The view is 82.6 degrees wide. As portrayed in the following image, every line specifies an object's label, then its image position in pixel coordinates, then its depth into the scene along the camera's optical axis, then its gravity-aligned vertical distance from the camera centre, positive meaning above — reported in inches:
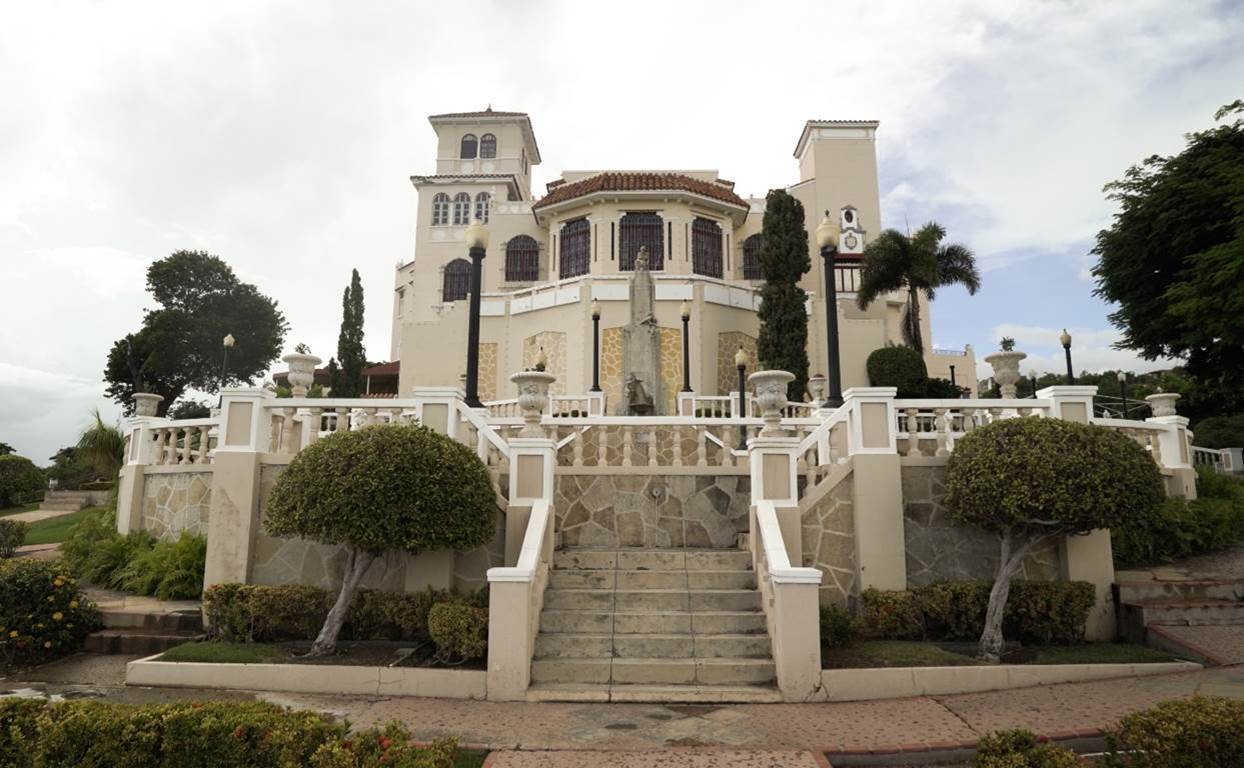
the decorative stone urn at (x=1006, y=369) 403.2 +67.0
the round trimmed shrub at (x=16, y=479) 1010.1 +18.7
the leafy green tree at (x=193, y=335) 1672.0 +375.6
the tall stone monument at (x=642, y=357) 676.1 +133.1
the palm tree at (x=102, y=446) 670.5 +42.8
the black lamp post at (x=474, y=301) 441.7 +123.8
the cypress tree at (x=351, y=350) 1439.5 +291.8
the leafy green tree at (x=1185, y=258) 597.9 +235.7
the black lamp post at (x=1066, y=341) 721.0 +149.1
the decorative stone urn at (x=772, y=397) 355.3 +45.8
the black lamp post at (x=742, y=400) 526.6 +75.6
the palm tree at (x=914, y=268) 1008.2 +315.1
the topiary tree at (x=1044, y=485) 295.9 +0.7
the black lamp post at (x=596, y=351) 762.2 +147.0
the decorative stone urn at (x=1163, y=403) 474.3 +55.6
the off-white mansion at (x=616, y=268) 1034.7 +389.5
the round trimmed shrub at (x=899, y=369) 967.0 +163.8
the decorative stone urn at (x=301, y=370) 402.9 +68.3
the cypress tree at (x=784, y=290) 976.9 +278.0
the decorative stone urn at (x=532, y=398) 367.6 +46.9
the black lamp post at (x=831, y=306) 448.5 +120.8
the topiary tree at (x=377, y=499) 299.3 -3.7
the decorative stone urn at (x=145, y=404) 499.2 +61.3
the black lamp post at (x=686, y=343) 762.8 +159.2
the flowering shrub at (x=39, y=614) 320.5 -56.1
